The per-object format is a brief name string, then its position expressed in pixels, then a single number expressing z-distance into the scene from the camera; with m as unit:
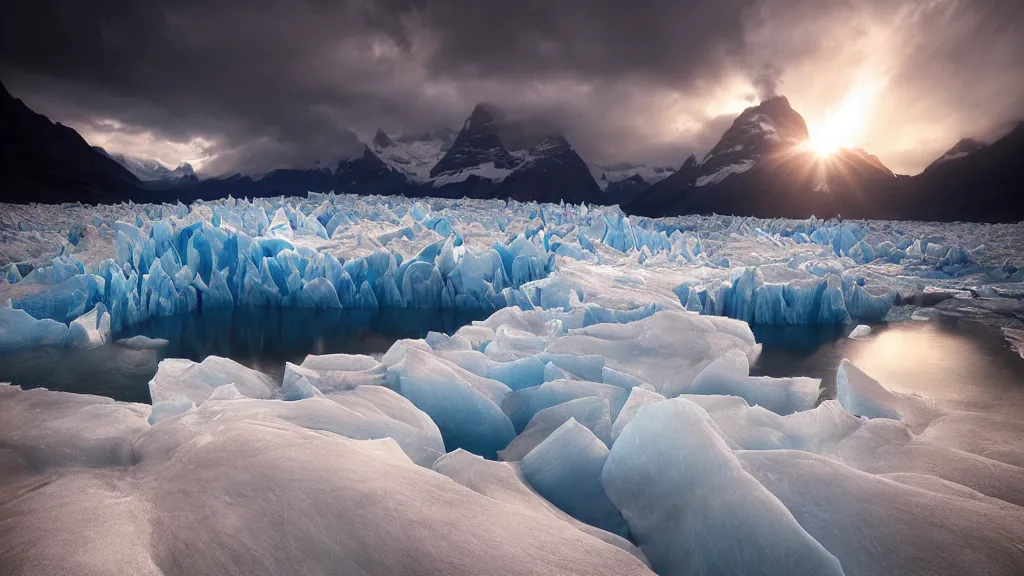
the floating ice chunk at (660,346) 4.35
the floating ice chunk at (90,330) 7.82
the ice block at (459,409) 3.30
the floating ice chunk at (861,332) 10.00
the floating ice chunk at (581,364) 4.22
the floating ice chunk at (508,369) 4.18
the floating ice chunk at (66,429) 2.05
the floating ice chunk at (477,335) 5.96
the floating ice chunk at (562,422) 2.98
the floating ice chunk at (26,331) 7.21
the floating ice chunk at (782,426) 2.79
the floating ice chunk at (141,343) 8.37
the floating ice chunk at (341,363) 4.40
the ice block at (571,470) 2.33
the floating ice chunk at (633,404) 2.79
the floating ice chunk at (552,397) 3.55
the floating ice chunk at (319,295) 12.26
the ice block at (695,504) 1.74
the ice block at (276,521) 1.39
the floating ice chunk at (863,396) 3.63
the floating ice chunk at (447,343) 5.39
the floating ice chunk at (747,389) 3.87
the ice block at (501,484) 2.04
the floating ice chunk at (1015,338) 8.26
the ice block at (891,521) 1.79
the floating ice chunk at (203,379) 3.31
